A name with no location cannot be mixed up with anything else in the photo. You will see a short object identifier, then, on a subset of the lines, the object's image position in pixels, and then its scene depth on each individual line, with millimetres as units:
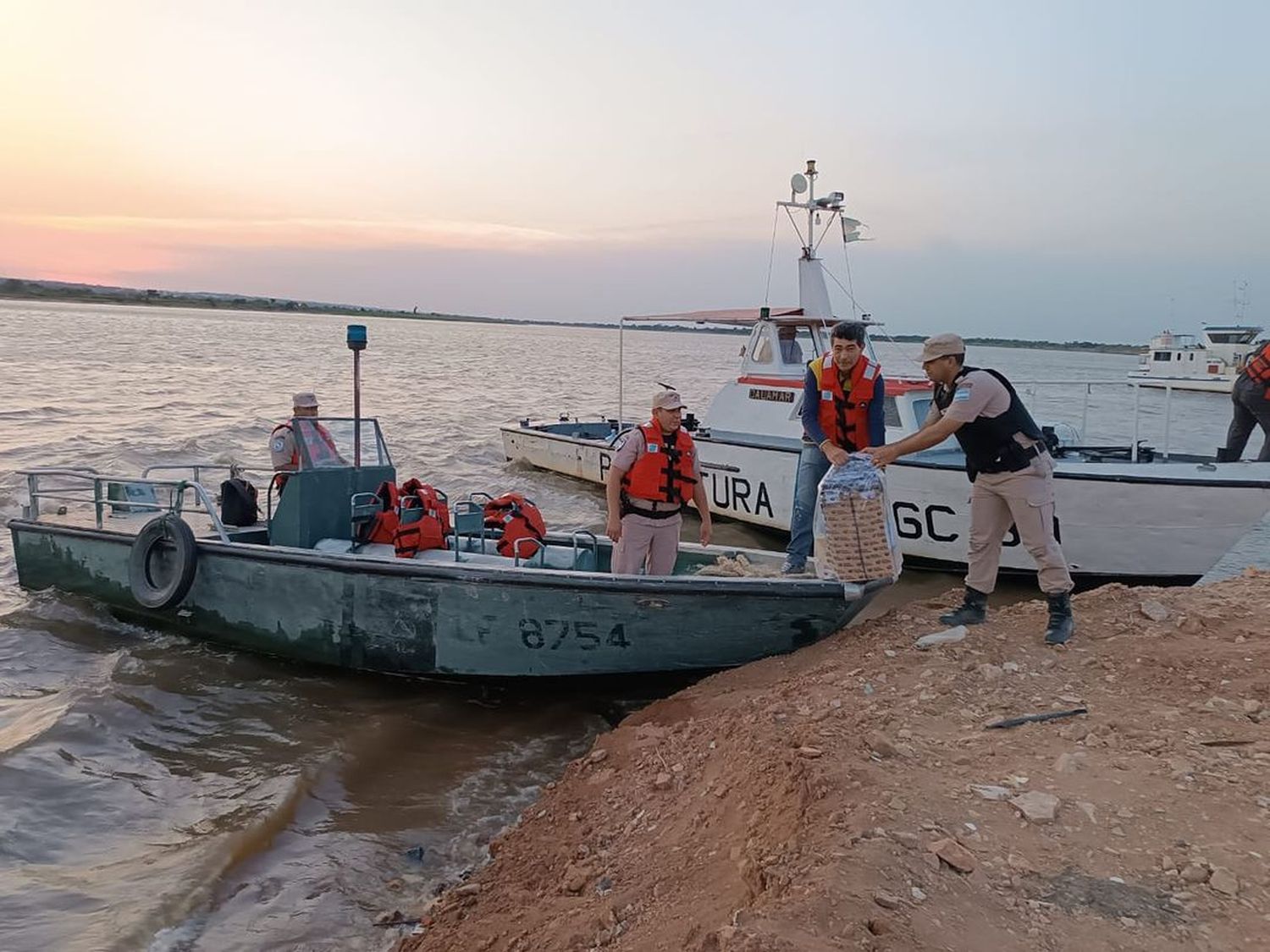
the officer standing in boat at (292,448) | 7418
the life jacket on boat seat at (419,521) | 6848
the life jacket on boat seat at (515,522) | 7032
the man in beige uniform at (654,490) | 6059
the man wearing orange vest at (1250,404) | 9055
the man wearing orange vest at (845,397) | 6195
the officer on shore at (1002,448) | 5207
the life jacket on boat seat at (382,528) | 7285
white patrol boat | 8836
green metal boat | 6152
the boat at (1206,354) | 48406
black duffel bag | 7820
